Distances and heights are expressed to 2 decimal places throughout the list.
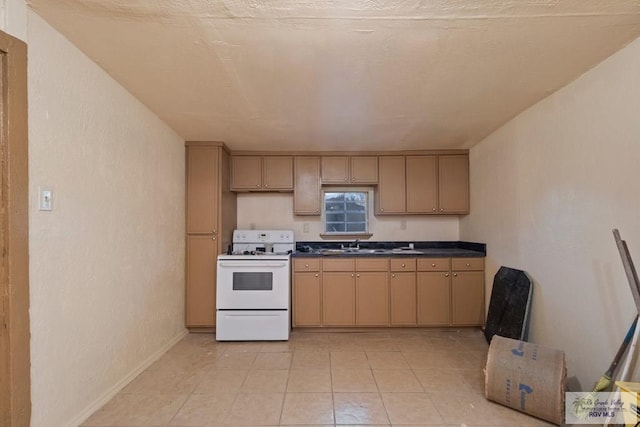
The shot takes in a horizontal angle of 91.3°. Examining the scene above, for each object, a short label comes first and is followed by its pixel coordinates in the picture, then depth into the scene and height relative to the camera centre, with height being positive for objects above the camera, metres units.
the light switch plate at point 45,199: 1.58 +0.09
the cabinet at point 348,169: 3.93 +0.59
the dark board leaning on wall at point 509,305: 2.64 -0.82
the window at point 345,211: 4.22 +0.06
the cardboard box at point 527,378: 1.88 -1.03
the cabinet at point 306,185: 3.91 +0.39
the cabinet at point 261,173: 3.88 +0.54
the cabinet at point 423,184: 3.91 +0.40
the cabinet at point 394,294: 3.54 -0.89
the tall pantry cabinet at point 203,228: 3.49 -0.13
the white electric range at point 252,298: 3.28 -0.87
